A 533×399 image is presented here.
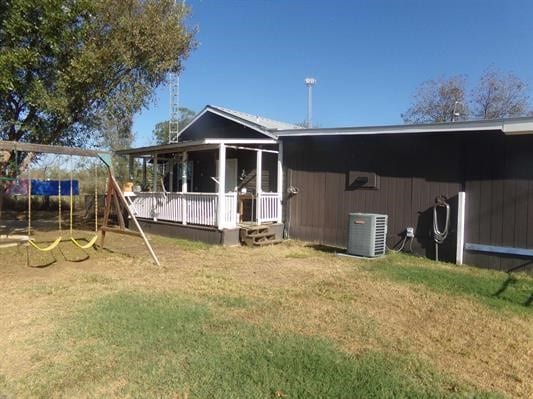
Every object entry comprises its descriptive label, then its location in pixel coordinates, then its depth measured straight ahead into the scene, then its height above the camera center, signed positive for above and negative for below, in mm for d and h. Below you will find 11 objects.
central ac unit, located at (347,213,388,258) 8883 -977
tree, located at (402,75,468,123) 31266 +6272
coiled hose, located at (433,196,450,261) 8766 -736
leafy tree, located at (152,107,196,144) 35653 +4507
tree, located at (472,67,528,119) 30016 +6049
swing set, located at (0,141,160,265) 7477 +93
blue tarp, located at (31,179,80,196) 19859 -174
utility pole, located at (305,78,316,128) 21016 +5122
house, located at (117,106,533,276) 8094 +112
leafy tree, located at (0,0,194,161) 8836 +2931
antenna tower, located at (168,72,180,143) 16859 +2781
